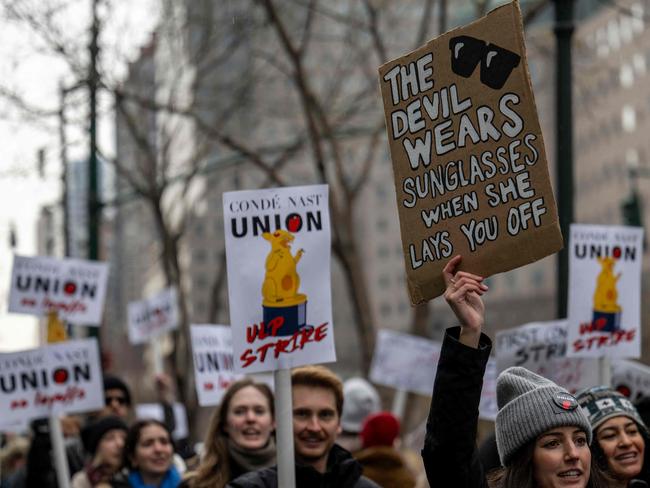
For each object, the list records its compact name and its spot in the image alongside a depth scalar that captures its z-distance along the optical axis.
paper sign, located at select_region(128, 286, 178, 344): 14.39
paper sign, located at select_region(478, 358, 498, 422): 9.55
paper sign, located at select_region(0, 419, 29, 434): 9.13
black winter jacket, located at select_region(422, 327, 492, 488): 4.55
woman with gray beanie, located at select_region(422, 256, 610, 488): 4.56
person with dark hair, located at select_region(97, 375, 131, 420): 10.12
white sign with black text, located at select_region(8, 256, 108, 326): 11.18
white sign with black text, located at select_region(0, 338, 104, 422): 9.30
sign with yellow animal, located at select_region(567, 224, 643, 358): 8.20
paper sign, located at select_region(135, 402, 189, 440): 14.23
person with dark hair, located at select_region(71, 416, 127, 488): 8.35
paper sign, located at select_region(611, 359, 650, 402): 8.02
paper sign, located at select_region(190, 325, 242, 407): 9.22
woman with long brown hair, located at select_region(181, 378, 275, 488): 6.70
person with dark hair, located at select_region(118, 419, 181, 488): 7.84
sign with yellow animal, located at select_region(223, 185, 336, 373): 5.98
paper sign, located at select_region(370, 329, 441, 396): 12.62
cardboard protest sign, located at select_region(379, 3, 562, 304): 4.78
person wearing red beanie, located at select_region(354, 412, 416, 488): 7.44
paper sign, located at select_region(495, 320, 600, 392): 8.48
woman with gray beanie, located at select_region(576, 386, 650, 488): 6.07
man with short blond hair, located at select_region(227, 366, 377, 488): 5.88
